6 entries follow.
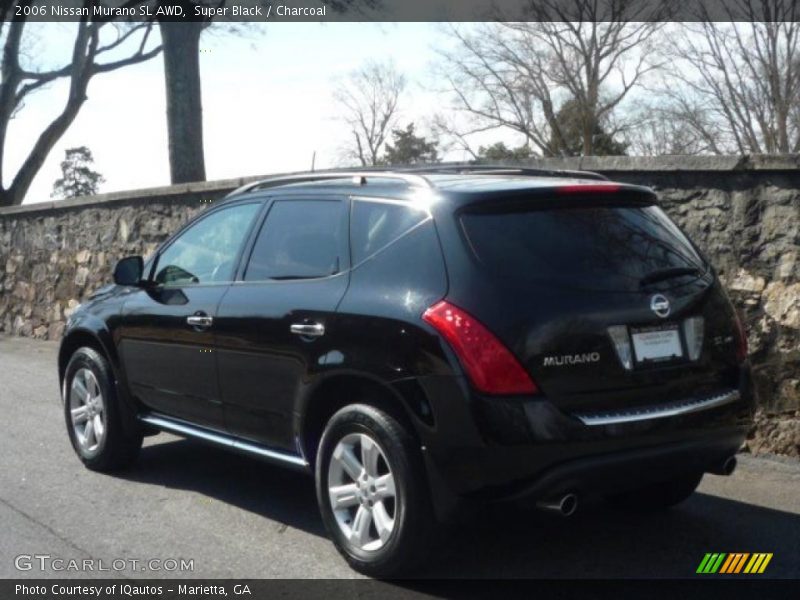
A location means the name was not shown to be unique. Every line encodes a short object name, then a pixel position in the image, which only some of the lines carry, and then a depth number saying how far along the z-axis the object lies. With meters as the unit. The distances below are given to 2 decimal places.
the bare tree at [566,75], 43.84
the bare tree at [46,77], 23.58
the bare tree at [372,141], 50.85
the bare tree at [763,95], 35.88
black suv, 4.29
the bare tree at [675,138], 40.62
